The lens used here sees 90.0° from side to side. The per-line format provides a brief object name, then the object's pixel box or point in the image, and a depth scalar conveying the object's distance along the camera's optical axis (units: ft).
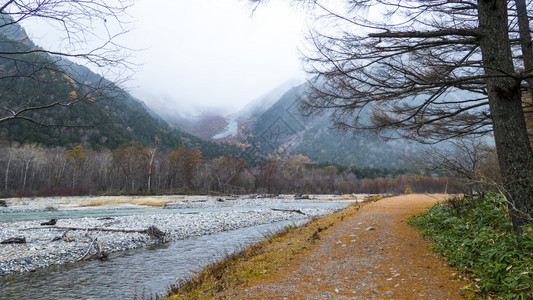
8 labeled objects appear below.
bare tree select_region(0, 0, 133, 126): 10.87
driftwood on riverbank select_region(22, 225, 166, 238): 41.47
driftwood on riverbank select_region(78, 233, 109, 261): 30.28
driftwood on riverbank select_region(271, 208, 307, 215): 79.82
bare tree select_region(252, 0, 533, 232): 13.89
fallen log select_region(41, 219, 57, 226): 50.15
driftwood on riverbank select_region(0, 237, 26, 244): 35.27
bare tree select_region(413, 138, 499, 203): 25.18
